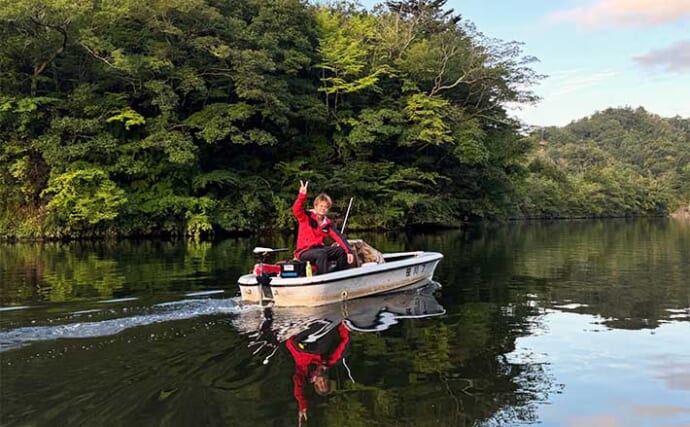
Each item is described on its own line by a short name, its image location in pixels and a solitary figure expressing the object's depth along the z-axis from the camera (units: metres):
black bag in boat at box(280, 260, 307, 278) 8.09
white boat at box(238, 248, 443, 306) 7.79
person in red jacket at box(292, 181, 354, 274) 8.20
